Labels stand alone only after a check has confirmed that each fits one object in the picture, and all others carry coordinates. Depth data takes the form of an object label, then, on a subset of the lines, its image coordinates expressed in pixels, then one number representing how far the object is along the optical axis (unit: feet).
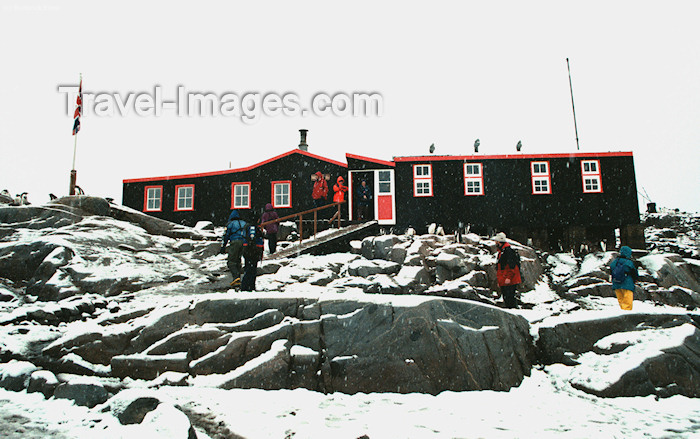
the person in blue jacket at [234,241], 34.06
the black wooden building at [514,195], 61.00
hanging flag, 64.90
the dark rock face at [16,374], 19.88
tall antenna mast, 78.43
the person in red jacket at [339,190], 61.77
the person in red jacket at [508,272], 30.55
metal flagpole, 64.69
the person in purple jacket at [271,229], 45.60
